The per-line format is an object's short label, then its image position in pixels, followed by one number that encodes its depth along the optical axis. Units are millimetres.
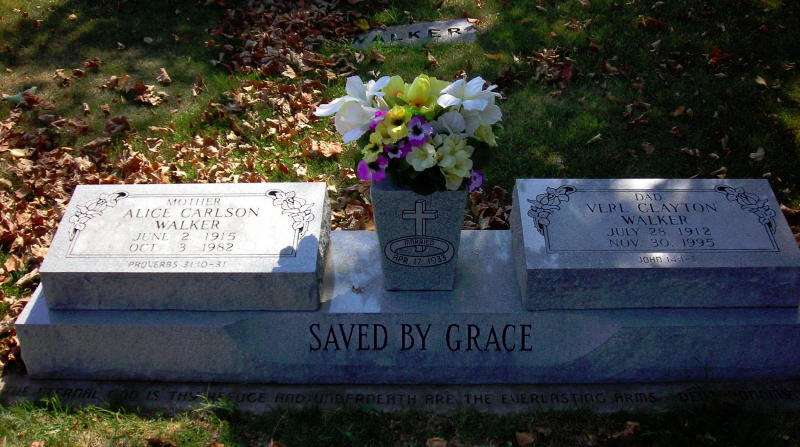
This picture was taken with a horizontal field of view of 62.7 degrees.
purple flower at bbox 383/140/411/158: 3111
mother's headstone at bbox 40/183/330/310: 3494
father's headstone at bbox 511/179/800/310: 3449
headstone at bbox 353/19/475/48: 6824
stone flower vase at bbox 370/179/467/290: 3385
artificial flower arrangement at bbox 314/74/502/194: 3119
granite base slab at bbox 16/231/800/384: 3590
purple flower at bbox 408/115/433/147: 3070
